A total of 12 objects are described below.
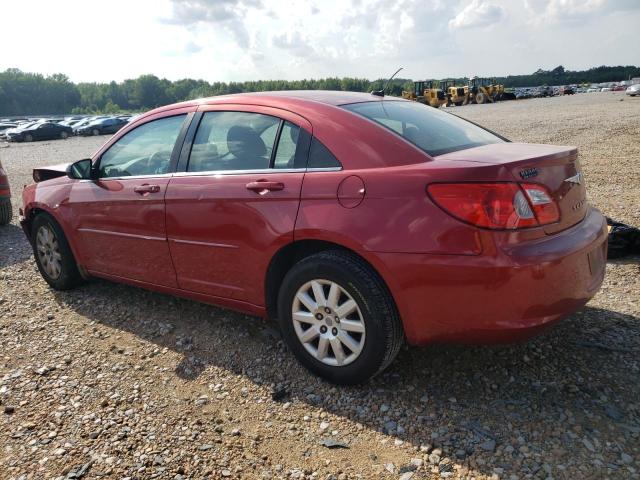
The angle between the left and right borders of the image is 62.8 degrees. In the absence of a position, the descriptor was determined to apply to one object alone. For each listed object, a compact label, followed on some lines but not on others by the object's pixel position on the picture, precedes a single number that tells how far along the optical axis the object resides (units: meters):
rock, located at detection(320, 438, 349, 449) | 2.62
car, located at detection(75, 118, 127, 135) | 39.47
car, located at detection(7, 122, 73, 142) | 36.06
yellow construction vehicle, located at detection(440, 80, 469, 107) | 47.22
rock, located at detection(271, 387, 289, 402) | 3.05
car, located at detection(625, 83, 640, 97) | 45.97
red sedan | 2.51
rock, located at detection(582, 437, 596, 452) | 2.41
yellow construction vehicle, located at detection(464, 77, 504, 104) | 49.28
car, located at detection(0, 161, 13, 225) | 8.05
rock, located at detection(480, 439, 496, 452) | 2.48
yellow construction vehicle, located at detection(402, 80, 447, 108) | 41.47
